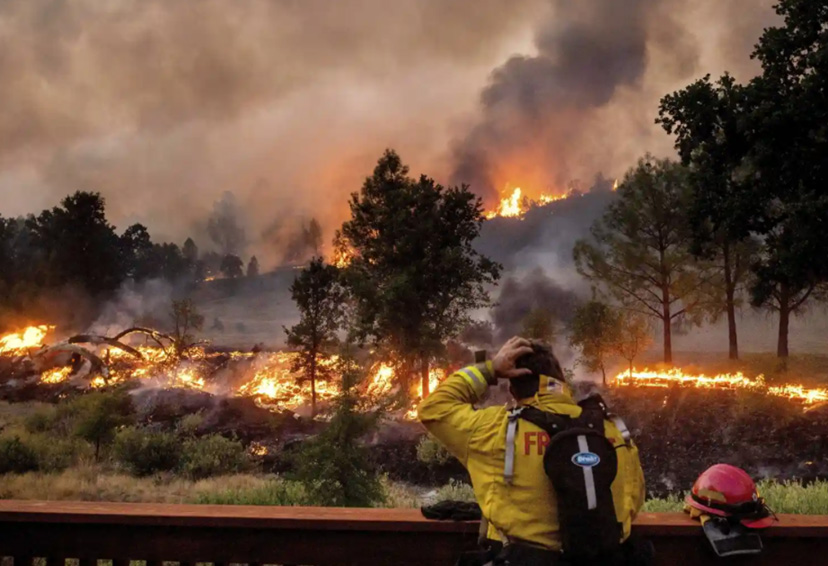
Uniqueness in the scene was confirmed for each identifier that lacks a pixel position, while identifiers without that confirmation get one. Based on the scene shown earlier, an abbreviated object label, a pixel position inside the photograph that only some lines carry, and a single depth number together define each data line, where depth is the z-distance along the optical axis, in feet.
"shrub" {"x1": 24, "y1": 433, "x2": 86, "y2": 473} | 50.67
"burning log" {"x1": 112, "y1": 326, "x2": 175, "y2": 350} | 134.74
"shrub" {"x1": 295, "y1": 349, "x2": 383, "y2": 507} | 35.53
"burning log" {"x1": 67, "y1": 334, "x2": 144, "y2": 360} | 128.77
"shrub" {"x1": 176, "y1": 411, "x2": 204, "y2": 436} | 74.54
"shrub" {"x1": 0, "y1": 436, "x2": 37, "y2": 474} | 48.85
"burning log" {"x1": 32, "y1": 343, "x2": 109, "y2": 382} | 117.50
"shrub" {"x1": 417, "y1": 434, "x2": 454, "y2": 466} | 72.02
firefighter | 8.14
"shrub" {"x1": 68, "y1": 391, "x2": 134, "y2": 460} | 59.47
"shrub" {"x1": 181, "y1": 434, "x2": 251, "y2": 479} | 52.49
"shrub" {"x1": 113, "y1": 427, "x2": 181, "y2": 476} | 53.52
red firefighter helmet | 9.39
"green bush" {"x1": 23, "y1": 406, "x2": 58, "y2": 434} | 72.52
